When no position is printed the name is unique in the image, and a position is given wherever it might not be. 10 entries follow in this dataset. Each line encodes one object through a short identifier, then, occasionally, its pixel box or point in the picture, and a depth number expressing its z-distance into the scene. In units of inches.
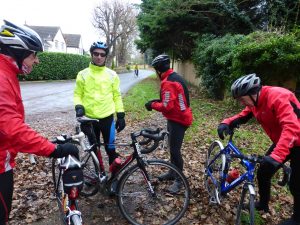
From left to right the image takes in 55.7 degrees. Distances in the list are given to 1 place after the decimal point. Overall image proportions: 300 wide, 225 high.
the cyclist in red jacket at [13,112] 77.9
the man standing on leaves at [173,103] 165.6
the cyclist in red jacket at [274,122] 112.0
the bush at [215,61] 477.4
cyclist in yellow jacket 166.2
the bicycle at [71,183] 92.4
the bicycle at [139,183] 144.2
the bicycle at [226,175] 123.2
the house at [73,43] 2751.0
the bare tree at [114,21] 2235.2
